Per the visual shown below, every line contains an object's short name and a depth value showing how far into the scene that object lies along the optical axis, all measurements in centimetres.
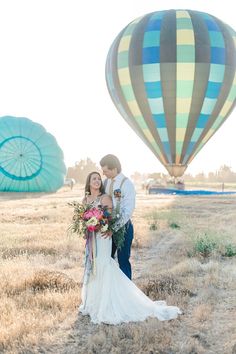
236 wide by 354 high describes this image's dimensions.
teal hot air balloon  3119
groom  629
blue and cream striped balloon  2722
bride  605
